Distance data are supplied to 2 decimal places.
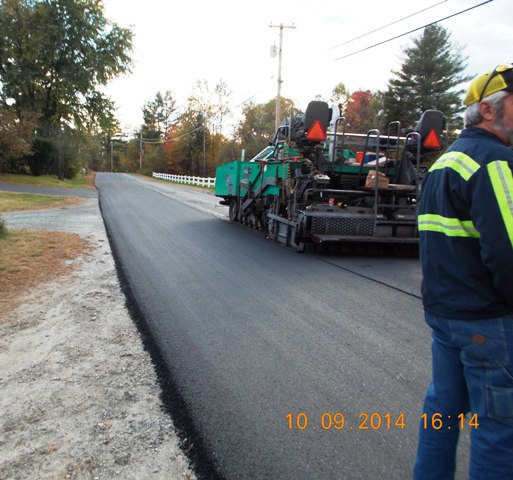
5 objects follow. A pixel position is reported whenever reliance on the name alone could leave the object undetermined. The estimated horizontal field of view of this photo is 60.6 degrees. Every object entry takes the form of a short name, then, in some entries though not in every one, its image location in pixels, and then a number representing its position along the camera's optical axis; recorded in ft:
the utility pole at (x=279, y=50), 90.74
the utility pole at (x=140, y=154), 272.72
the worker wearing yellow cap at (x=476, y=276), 5.28
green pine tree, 113.09
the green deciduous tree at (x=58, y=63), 94.12
